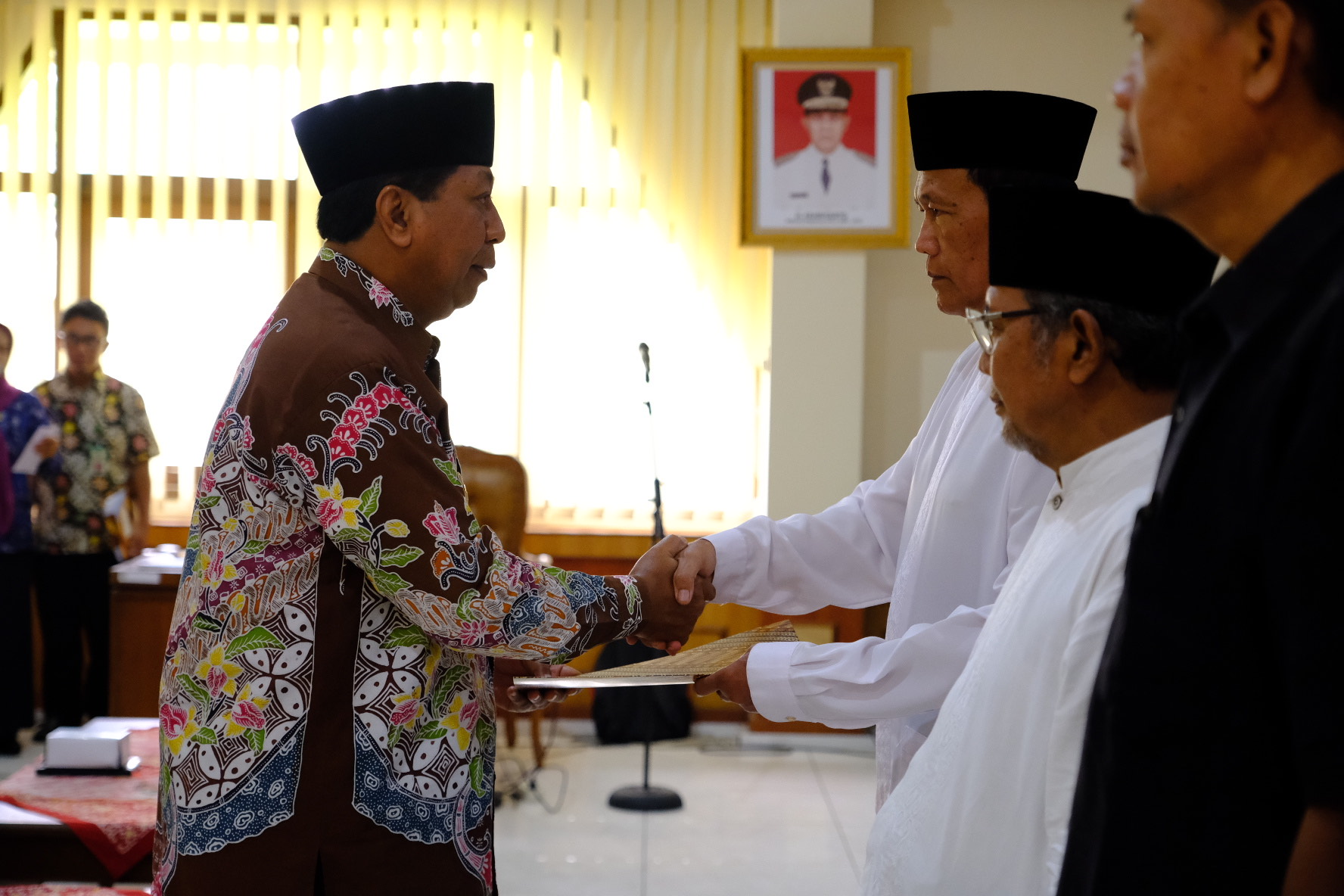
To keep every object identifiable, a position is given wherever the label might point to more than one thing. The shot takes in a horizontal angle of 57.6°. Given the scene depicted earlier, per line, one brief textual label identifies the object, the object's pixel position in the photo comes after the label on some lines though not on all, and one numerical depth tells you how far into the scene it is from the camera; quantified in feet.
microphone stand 14.67
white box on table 9.78
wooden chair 15.72
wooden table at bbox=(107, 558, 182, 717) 14.90
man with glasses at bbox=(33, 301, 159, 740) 16.90
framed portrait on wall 17.21
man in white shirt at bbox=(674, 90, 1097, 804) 5.51
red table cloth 8.43
